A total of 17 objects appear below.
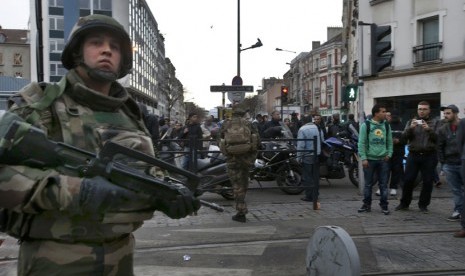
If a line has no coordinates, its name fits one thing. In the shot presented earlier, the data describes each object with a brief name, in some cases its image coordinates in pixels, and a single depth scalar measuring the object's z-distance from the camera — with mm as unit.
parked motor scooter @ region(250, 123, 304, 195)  9586
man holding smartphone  8008
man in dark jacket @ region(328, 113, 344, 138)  15105
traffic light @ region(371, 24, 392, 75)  9109
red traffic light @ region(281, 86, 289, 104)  25039
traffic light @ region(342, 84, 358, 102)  13875
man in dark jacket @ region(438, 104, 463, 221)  7551
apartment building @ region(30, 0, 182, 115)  52494
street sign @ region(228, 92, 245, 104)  17992
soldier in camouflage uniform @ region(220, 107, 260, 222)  7550
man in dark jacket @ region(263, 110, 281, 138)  12873
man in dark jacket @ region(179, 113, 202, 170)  8570
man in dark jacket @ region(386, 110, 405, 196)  9858
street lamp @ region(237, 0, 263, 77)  23500
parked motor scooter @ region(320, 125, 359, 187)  11009
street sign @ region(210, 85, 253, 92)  17609
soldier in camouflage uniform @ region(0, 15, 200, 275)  1661
